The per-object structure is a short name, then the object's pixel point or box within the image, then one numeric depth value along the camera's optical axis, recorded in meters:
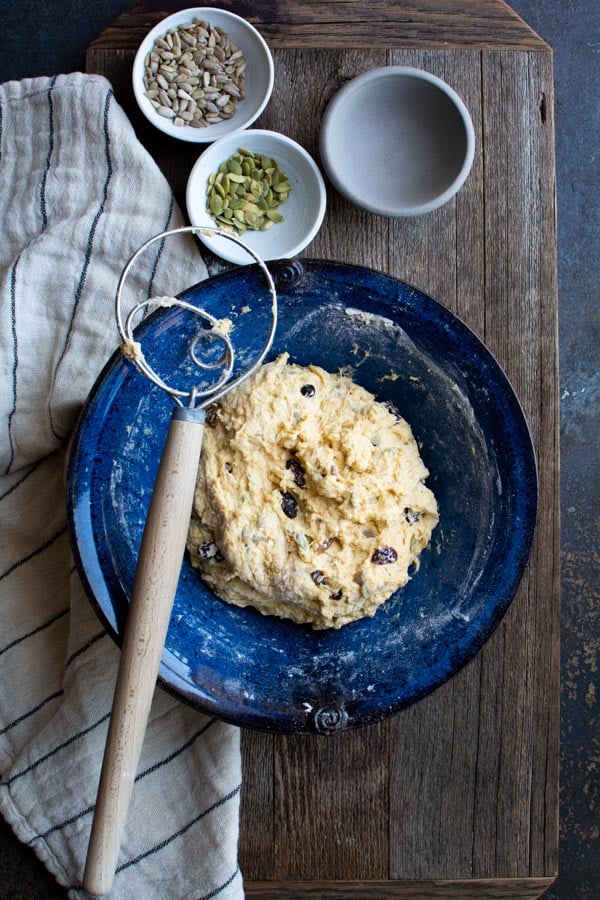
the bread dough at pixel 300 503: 0.75
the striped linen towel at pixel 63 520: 0.80
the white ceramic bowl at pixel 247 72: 0.80
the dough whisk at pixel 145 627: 0.65
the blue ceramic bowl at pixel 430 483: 0.73
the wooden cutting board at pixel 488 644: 0.82
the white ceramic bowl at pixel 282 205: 0.80
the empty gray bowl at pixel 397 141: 0.80
